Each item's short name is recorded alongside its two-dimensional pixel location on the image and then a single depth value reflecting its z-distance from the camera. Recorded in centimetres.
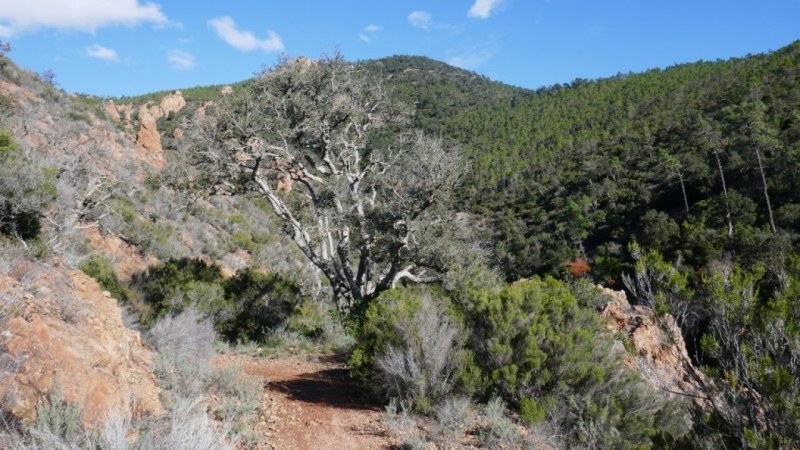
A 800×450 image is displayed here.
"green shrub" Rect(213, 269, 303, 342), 1099
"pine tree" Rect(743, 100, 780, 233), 3303
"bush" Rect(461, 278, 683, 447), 577
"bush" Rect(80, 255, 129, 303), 903
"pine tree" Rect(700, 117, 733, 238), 3991
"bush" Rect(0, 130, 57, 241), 621
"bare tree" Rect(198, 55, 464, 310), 1037
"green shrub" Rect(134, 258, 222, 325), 1013
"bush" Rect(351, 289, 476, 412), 600
